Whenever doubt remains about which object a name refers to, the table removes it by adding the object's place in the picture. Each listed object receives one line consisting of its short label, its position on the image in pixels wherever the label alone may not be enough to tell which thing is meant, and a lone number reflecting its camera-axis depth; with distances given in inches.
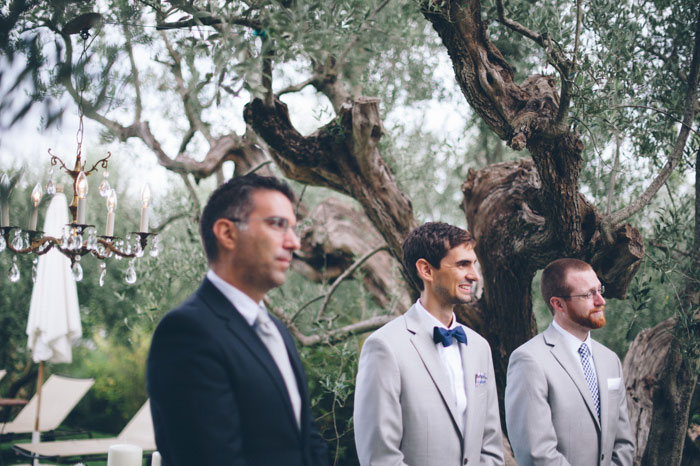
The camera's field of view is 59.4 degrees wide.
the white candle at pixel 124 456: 165.2
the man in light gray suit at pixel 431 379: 109.0
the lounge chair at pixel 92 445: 282.5
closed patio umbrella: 310.2
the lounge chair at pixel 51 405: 361.4
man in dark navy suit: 64.2
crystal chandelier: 161.5
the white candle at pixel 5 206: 107.3
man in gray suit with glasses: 124.4
